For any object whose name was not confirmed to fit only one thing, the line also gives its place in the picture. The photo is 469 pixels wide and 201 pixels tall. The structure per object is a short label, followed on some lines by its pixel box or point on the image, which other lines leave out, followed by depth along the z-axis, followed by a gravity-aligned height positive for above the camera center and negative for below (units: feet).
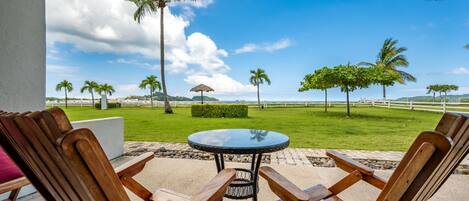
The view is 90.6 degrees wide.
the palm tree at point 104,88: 123.13 +7.48
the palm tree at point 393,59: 86.07 +14.89
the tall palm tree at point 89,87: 117.39 +7.82
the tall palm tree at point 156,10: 50.62 +20.56
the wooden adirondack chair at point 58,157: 2.29 -0.59
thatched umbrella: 59.98 +3.39
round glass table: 6.06 -1.20
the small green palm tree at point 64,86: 112.21 +8.06
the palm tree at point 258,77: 87.10 +8.84
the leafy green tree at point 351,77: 41.91 +4.15
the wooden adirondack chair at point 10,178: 5.37 -1.85
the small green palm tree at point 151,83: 115.55 +9.30
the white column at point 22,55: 7.68 +1.70
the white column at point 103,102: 67.26 +0.05
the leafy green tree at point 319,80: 43.70 +3.97
